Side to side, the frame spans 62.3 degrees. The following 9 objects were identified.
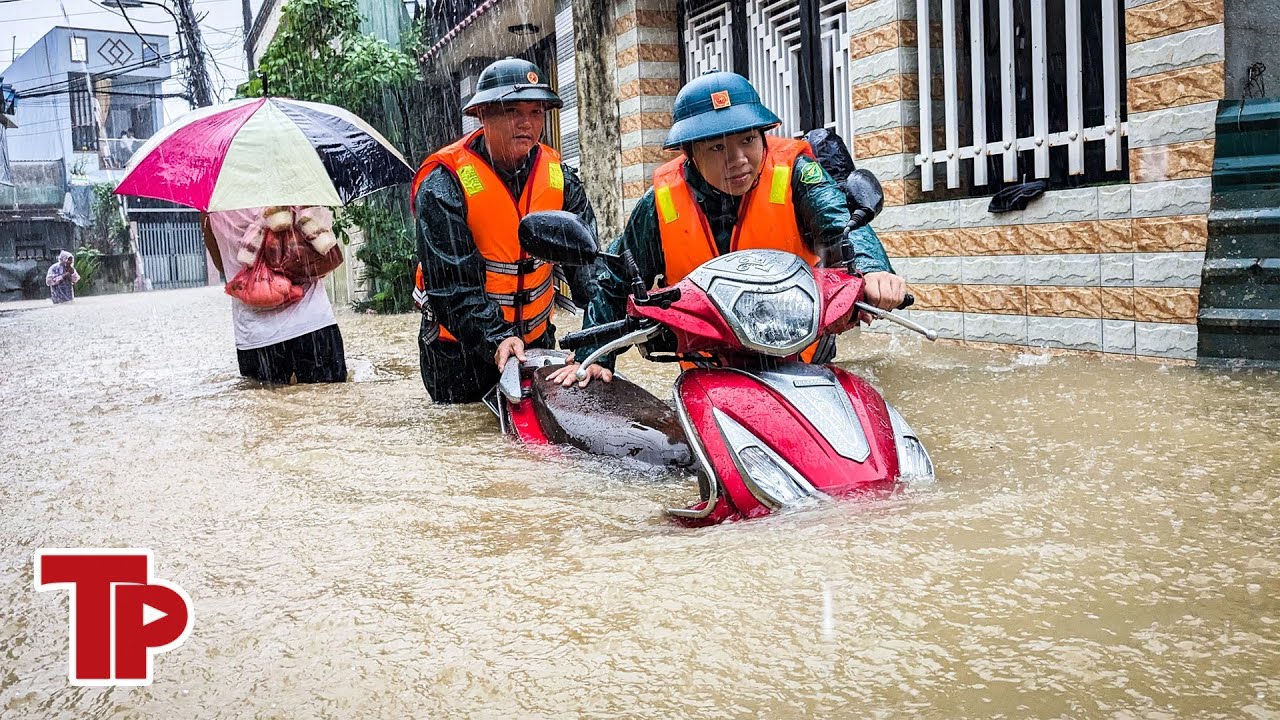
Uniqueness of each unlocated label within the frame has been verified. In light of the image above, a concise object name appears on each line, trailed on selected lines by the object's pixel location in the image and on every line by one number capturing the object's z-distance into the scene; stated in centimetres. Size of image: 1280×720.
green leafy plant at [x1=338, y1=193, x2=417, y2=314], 1564
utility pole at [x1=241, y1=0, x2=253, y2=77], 2970
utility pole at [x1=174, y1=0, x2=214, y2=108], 2541
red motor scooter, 291
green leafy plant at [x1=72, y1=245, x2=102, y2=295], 3488
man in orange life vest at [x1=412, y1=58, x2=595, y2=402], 502
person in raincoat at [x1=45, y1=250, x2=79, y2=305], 2770
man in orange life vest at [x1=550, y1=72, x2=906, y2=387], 355
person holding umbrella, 648
